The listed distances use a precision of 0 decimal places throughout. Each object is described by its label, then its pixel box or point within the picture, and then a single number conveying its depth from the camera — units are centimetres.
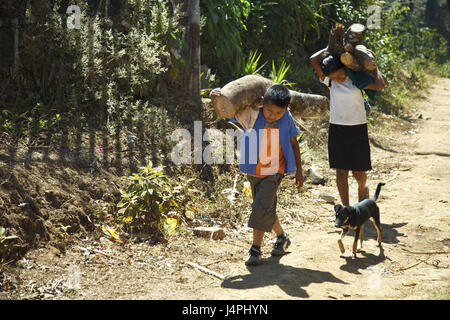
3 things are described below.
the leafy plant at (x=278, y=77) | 820
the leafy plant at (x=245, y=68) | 857
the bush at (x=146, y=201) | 491
